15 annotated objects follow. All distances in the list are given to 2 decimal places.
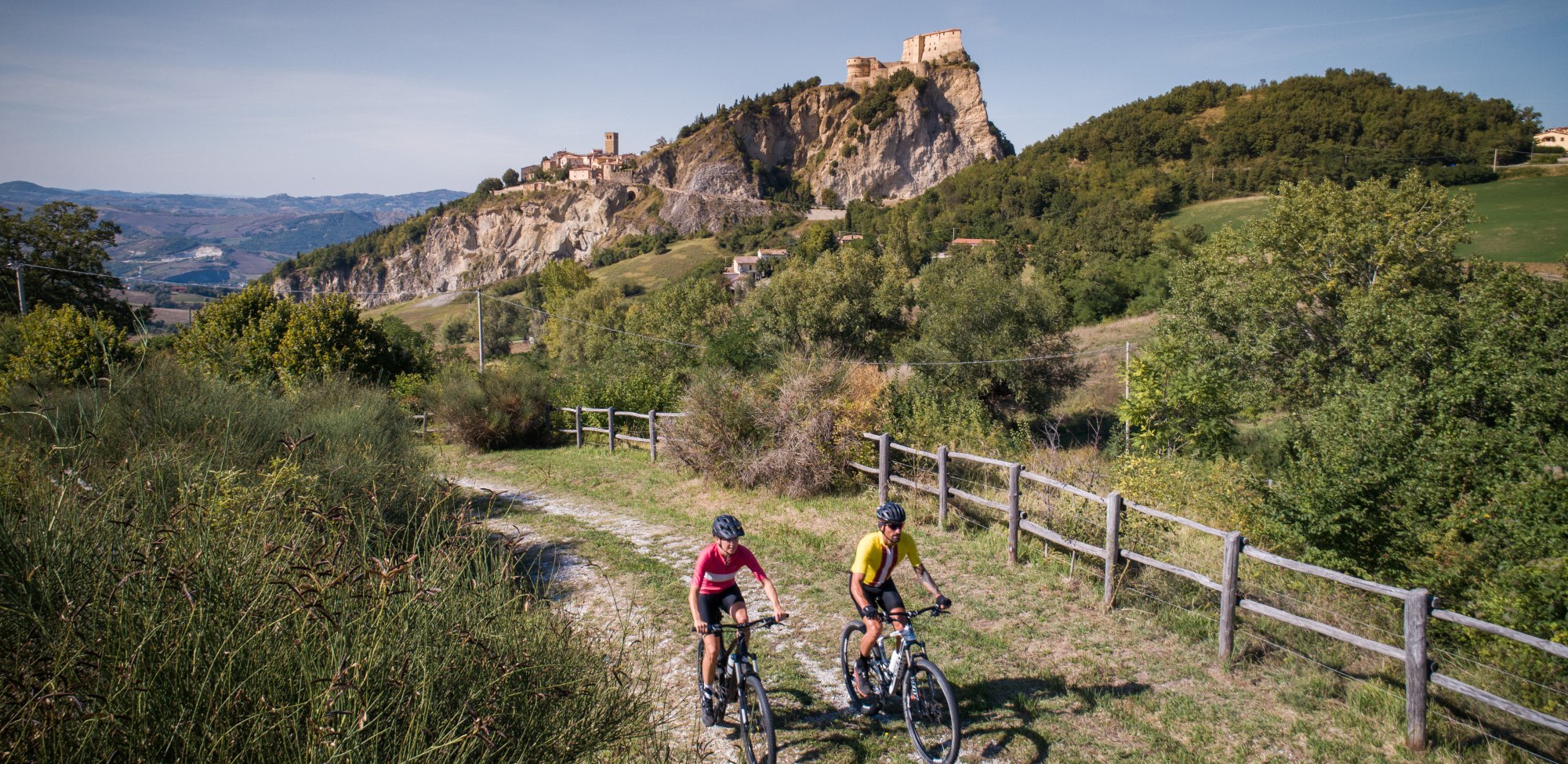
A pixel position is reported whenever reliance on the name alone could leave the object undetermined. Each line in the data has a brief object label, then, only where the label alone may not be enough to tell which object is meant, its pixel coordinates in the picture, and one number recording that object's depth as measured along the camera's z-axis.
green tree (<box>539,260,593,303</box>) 91.10
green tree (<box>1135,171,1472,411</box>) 23.62
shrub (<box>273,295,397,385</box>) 22.34
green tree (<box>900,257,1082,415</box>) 33.91
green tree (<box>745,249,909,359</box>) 37.00
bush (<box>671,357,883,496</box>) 11.77
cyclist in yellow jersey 4.91
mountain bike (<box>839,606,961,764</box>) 4.50
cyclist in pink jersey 4.70
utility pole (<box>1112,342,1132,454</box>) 26.22
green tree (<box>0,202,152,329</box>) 34.31
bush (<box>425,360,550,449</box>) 19.44
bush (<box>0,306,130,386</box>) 16.25
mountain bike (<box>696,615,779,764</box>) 4.36
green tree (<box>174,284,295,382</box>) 21.39
